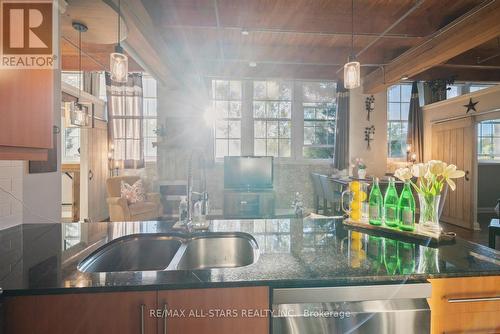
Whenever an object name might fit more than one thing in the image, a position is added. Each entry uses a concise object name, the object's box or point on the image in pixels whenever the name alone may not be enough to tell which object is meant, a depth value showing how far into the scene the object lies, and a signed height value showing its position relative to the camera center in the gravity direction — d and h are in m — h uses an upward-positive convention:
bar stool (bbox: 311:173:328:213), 5.30 -0.62
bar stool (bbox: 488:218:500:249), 2.76 -0.70
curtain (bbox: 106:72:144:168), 5.48 +0.85
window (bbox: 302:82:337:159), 5.95 +1.02
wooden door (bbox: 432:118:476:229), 4.67 +0.16
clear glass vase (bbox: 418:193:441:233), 1.30 -0.24
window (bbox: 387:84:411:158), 6.20 +1.07
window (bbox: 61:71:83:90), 5.71 +1.83
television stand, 4.83 -0.73
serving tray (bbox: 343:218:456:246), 1.22 -0.34
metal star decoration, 4.53 +1.01
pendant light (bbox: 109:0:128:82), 1.95 +0.72
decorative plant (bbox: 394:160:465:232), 1.27 -0.10
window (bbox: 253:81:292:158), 5.88 +1.02
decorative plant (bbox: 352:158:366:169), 5.17 +0.03
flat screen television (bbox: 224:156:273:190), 5.10 -0.16
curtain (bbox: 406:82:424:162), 5.65 +0.81
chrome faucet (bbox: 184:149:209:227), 1.50 -0.23
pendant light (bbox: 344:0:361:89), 2.15 +0.74
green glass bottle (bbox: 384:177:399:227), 1.38 -0.22
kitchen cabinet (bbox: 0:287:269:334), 0.80 -0.46
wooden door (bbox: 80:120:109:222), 4.90 -0.16
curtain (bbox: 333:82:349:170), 5.54 +0.68
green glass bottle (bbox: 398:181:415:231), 1.30 -0.22
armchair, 4.26 -0.71
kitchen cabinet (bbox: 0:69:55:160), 0.94 +0.19
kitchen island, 0.83 -0.37
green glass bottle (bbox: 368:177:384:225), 1.43 -0.22
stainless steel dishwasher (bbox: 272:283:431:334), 0.88 -0.49
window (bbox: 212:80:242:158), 5.79 +1.04
